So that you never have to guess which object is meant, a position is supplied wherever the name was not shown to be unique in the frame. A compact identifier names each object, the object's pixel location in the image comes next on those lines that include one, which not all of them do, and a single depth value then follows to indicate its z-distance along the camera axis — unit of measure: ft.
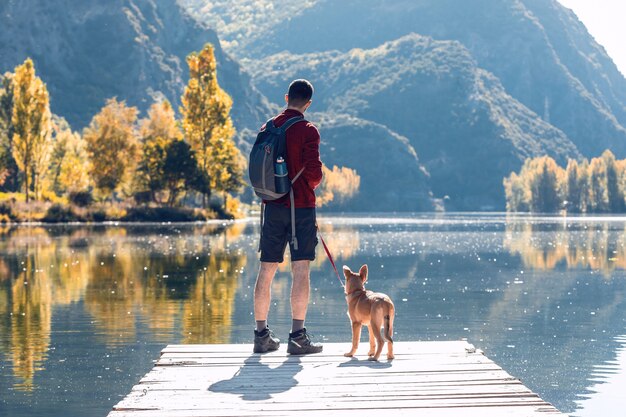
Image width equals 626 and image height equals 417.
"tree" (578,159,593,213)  644.69
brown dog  32.86
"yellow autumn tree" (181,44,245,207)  297.12
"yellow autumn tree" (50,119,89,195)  291.38
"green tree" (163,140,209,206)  284.00
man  35.22
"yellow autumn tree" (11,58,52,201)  257.75
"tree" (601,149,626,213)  630.33
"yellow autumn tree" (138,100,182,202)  285.64
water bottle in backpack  34.78
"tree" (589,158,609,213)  636.07
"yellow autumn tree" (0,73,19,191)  285.43
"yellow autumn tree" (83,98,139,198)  281.74
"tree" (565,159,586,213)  648.38
